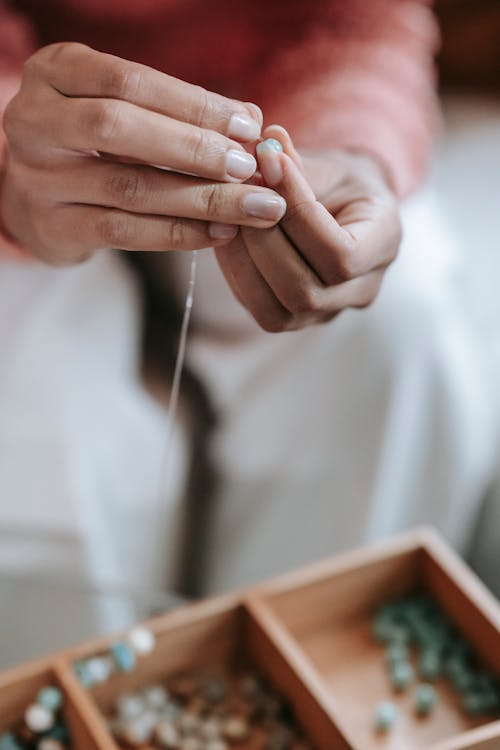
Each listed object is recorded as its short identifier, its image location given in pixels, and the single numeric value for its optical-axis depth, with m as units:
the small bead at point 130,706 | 0.69
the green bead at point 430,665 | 0.70
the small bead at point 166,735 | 0.68
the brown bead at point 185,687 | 0.71
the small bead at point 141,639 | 0.68
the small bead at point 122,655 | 0.68
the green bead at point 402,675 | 0.70
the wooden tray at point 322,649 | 0.66
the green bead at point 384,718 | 0.67
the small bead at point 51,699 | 0.66
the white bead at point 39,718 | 0.66
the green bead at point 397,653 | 0.71
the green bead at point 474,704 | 0.68
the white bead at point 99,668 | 0.67
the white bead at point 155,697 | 0.69
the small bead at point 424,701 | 0.68
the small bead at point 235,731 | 0.69
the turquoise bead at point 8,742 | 0.66
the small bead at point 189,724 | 0.69
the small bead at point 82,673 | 0.67
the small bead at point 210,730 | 0.69
